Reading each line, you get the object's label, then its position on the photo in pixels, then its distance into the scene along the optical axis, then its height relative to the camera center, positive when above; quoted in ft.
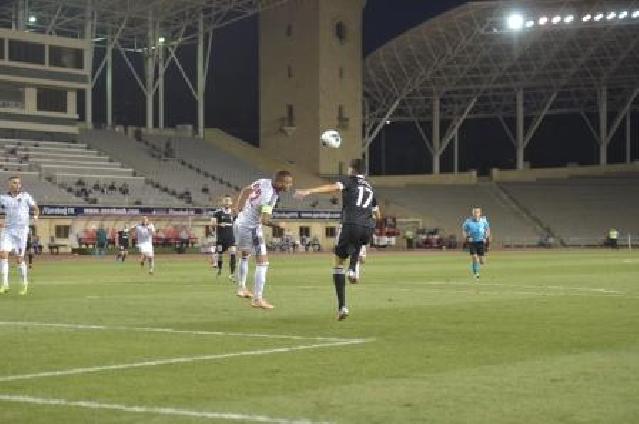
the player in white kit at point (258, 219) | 61.36 +1.13
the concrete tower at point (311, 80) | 303.07 +43.21
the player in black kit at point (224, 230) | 110.73 +1.00
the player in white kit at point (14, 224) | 77.92 +1.19
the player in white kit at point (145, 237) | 129.54 +0.41
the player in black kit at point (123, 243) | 175.63 -0.38
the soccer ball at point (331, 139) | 62.23 +5.51
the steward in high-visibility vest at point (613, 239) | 269.23 -0.28
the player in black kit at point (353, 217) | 56.75 +1.13
